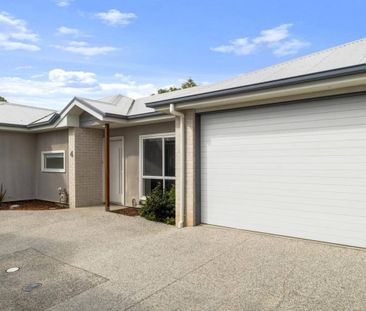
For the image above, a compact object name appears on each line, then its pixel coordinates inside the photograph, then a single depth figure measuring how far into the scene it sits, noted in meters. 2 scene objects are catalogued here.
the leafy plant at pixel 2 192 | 11.71
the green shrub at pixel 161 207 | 8.19
